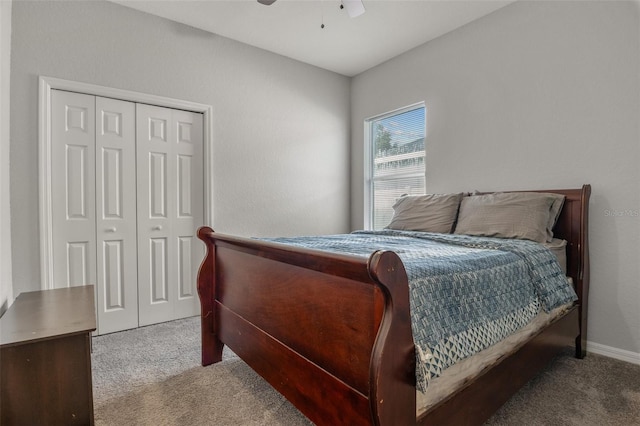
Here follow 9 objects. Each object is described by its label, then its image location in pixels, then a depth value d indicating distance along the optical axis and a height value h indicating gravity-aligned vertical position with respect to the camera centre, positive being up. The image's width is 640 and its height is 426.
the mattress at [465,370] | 1.08 -0.59
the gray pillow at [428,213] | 2.63 -0.01
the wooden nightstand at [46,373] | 1.19 -0.59
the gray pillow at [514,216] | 2.12 -0.03
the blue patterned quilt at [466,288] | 1.05 -0.31
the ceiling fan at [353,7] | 2.21 +1.41
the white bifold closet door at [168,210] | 2.81 +0.04
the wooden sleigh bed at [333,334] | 0.94 -0.48
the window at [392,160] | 3.44 +0.59
